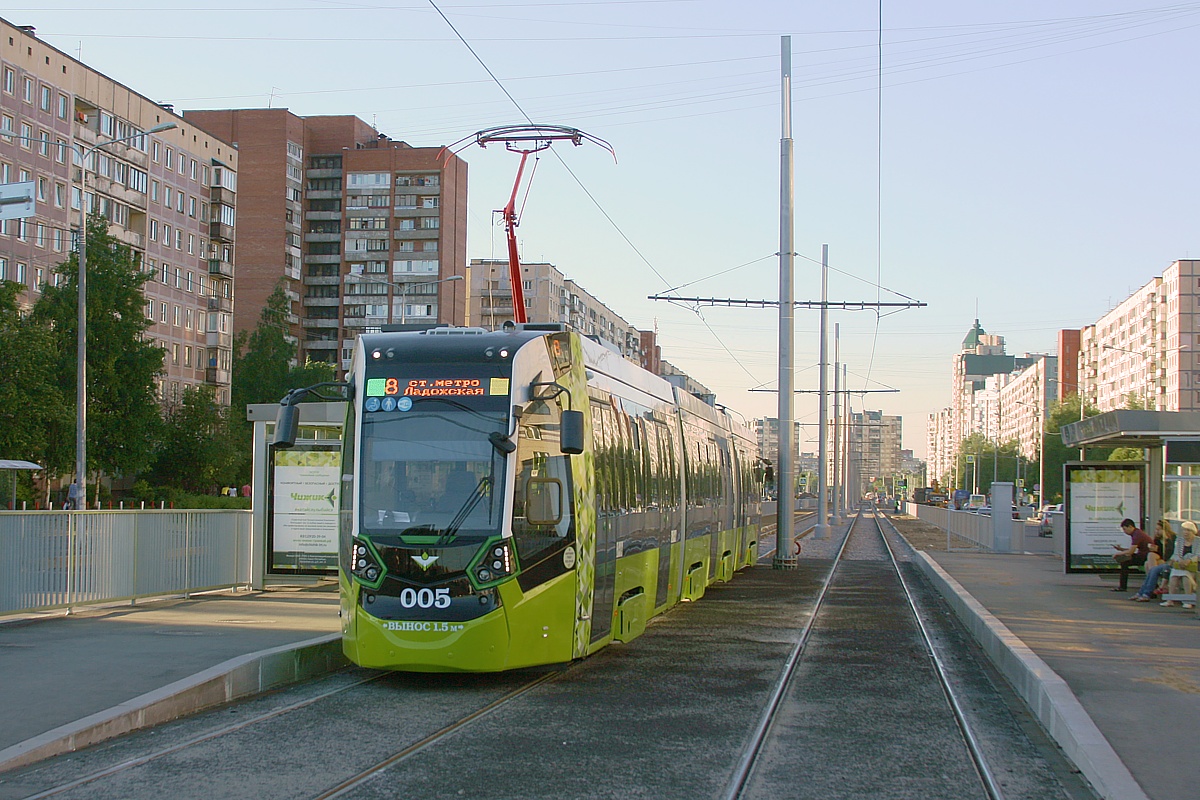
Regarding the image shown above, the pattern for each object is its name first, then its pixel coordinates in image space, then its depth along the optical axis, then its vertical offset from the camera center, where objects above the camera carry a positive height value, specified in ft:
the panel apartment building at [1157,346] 393.70 +36.06
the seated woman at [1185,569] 61.72 -4.85
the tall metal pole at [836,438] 221.25 +3.71
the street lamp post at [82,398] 117.50 +4.12
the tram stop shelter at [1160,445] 67.87 +0.98
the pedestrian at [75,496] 117.39 -4.61
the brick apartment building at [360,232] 336.29 +54.56
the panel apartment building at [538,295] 392.47 +46.61
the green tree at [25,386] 143.95 +6.17
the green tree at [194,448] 203.41 -0.24
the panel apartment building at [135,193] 194.08 +41.50
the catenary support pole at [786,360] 97.76 +6.98
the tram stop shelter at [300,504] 60.34 -2.49
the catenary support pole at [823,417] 154.81 +5.14
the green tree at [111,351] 165.68 +11.63
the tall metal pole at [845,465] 297.04 -1.89
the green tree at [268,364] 261.85 +16.42
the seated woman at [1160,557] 64.95 -4.77
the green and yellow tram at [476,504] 35.65 -1.45
